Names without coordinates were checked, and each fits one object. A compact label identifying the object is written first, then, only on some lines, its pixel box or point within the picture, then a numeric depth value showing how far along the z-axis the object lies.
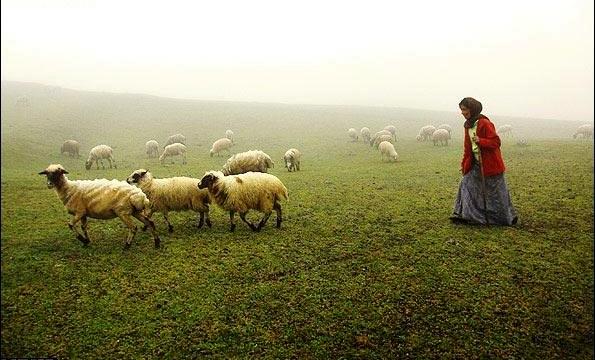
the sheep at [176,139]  30.27
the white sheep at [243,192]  9.03
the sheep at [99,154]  21.17
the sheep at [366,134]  32.66
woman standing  8.66
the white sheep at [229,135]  33.81
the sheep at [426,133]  32.66
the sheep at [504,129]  38.39
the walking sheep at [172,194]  9.30
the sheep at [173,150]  23.66
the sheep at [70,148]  24.08
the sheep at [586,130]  36.31
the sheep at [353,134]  34.09
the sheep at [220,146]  25.79
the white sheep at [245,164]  14.99
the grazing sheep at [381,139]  29.41
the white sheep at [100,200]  7.83
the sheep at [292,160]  19.50
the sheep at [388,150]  22.71
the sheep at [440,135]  29.50
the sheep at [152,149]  25.83
